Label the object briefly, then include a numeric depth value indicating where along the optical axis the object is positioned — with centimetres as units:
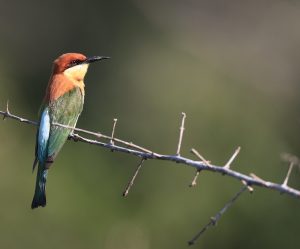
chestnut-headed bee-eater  703
